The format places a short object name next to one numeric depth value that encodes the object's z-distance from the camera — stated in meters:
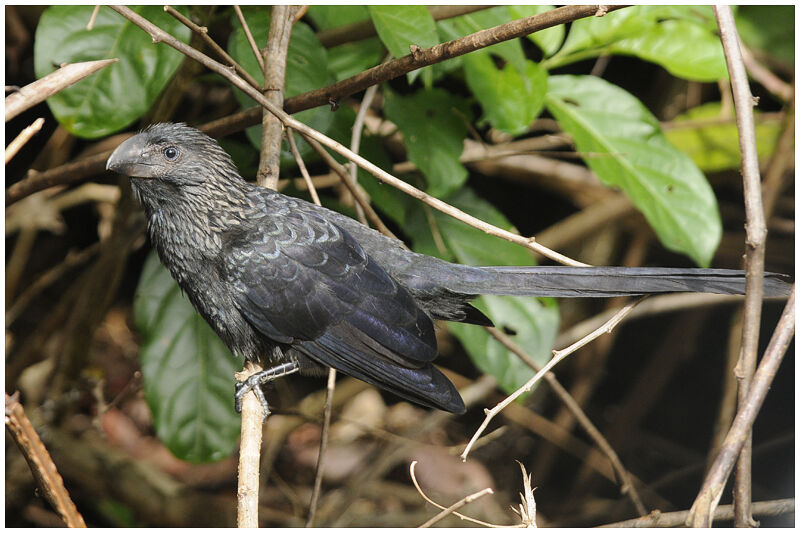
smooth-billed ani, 5.89
